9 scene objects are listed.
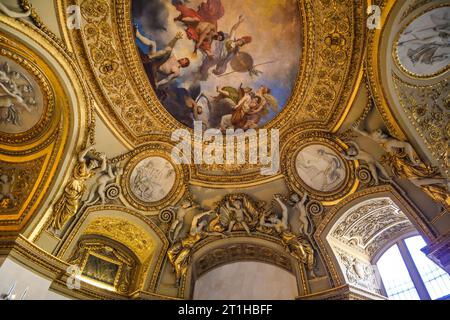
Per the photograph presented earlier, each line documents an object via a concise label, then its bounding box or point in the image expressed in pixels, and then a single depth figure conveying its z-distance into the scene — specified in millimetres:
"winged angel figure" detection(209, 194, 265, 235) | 11922
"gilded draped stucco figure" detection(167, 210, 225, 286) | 11219
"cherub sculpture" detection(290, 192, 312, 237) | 10867
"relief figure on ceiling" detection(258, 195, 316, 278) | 10516
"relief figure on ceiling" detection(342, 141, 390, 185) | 9703
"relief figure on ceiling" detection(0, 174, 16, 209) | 8820
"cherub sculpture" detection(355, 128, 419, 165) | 8367
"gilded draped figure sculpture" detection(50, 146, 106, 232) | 9234
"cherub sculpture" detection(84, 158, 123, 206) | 10180
